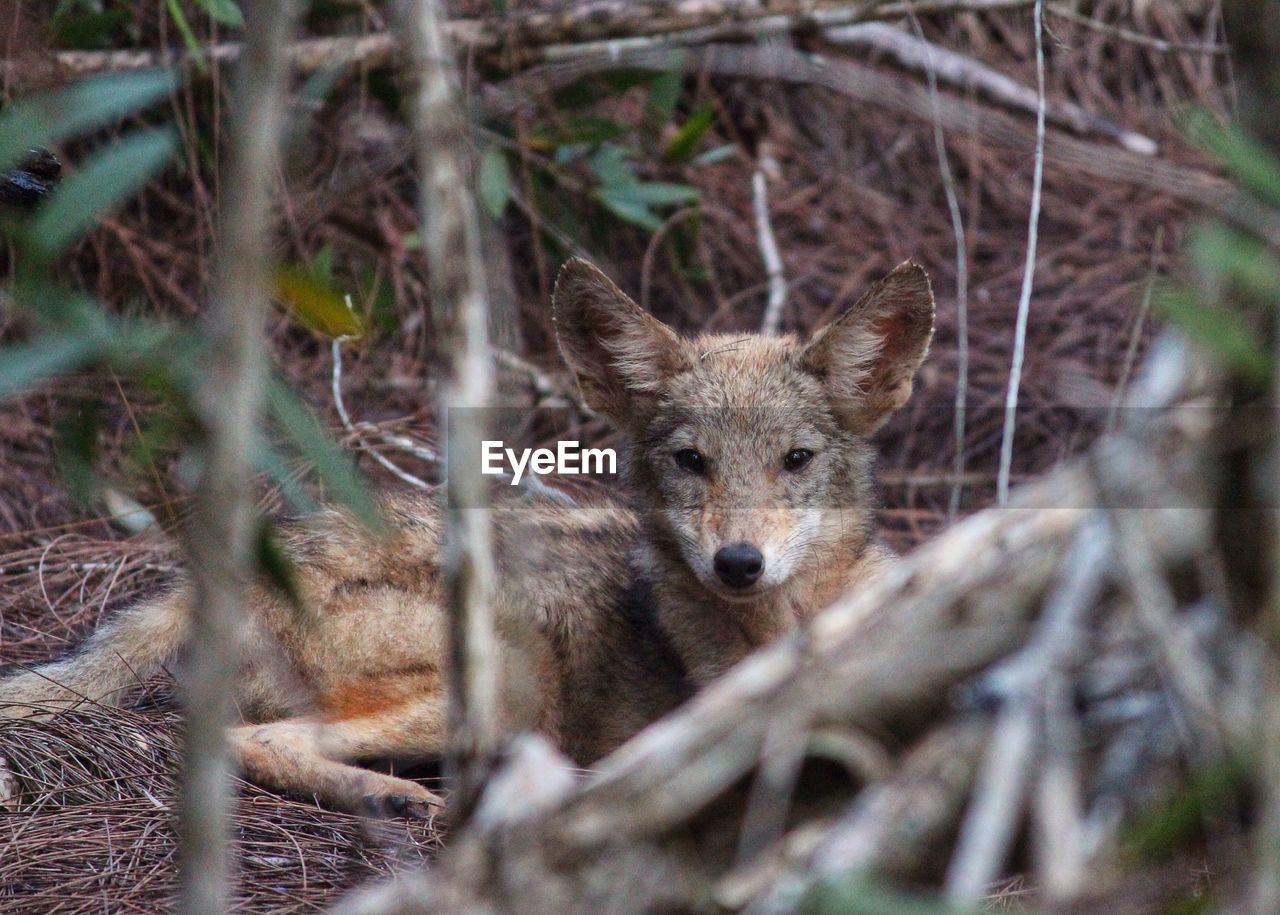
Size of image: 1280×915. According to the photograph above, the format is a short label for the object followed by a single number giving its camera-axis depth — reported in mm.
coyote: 9617
